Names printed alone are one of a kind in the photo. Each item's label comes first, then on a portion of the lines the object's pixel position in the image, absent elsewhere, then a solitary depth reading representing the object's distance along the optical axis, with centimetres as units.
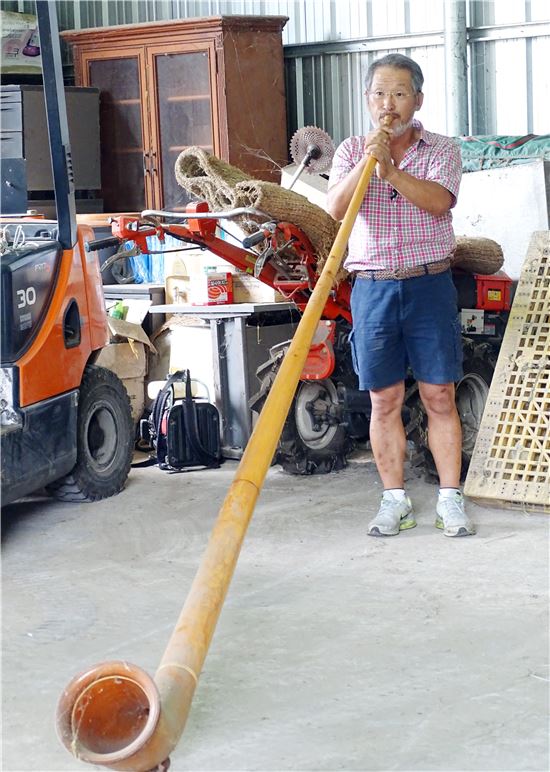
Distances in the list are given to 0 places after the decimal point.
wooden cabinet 779
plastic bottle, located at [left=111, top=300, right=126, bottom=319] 659
